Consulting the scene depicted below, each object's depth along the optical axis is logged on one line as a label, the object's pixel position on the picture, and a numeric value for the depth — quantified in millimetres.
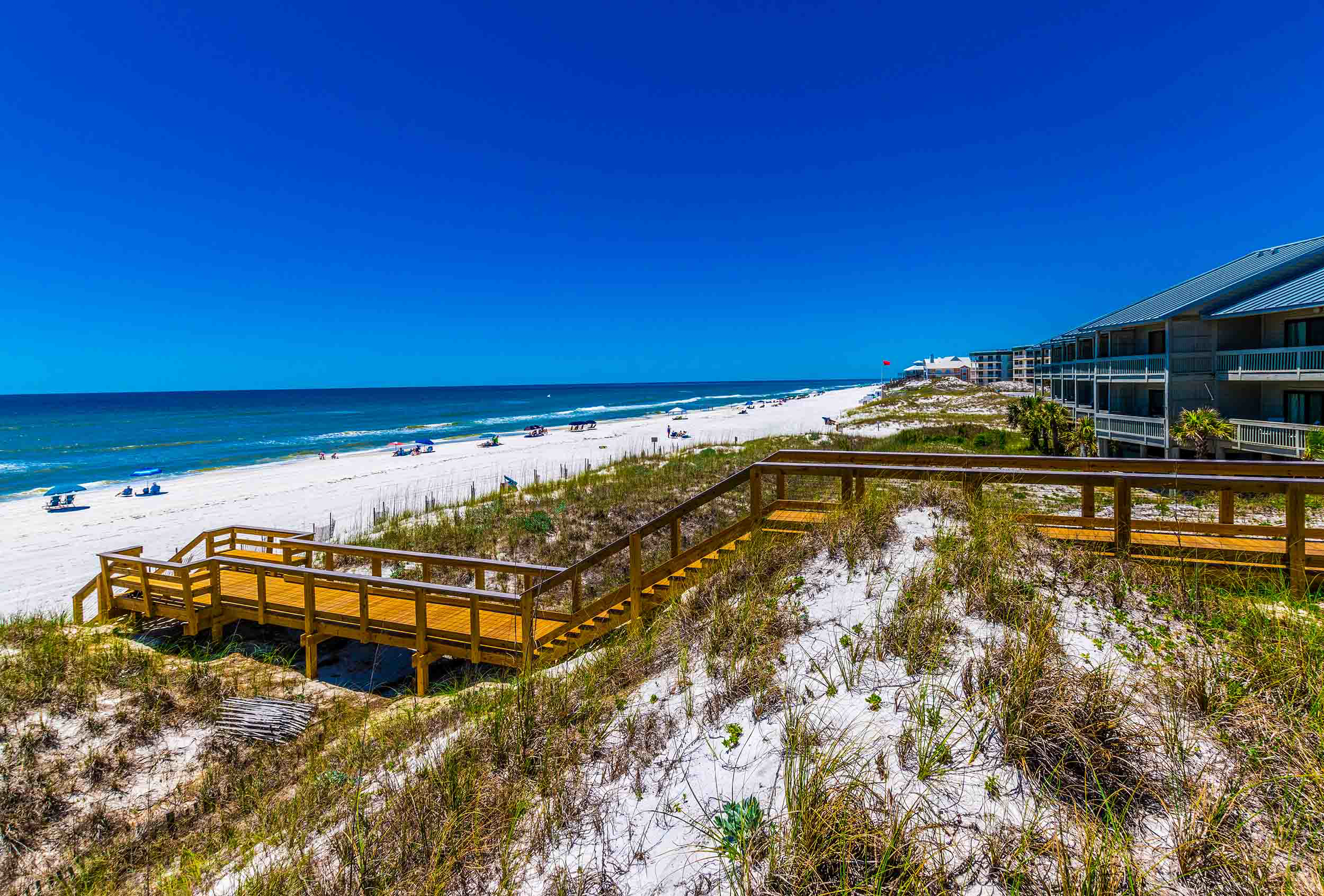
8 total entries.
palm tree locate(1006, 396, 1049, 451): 26688
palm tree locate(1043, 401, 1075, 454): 25359
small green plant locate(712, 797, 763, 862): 2820
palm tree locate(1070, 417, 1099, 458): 24891
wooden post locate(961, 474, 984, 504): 6305
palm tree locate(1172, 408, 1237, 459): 19453
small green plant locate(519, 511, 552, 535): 13617
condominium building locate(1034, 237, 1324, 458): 18750
